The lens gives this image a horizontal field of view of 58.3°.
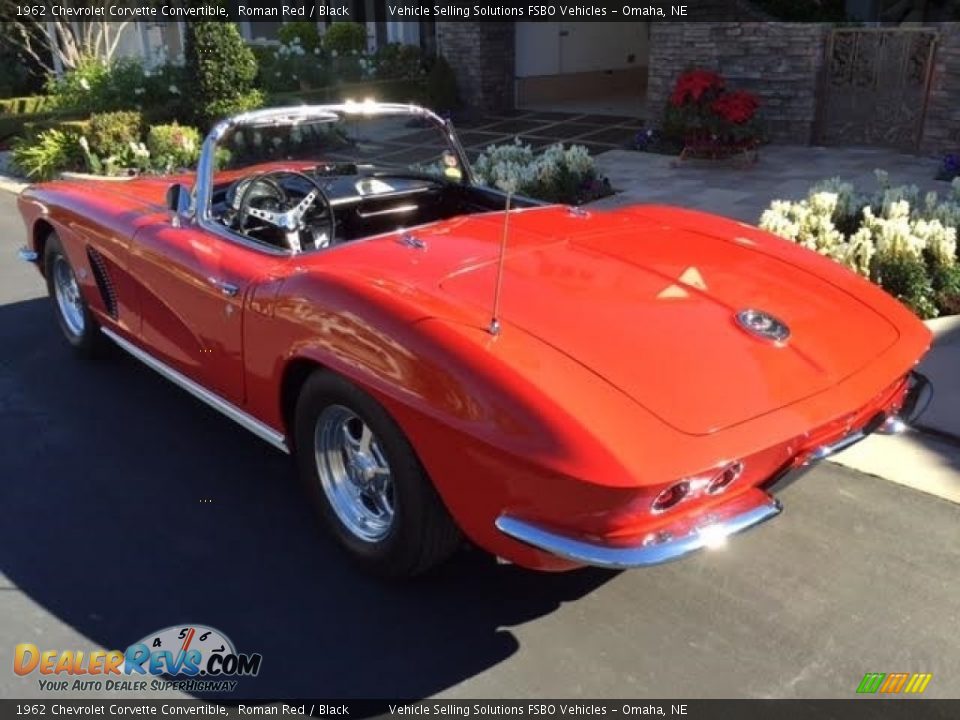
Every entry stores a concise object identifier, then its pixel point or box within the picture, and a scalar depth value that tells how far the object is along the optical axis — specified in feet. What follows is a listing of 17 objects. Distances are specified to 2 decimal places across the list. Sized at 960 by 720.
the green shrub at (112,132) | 36.88
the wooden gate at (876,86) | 32.53
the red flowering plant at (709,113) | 32.68
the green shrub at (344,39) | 57.06
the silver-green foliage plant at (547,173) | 25.91
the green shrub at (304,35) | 61.41
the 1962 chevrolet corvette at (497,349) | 7.49
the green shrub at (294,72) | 49.83
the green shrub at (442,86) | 48.70
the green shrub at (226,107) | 39.91
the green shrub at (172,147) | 35.19
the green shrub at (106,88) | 42.39
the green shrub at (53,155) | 37.86
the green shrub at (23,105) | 53.78
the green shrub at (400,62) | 51.11
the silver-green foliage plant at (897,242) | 16.72
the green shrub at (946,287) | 16.87
